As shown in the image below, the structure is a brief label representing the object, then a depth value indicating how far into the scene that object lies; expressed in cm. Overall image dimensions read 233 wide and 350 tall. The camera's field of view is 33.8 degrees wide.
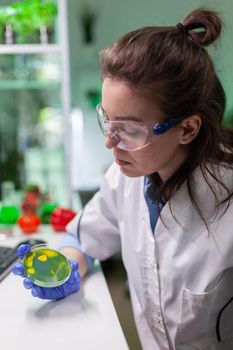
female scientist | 76
